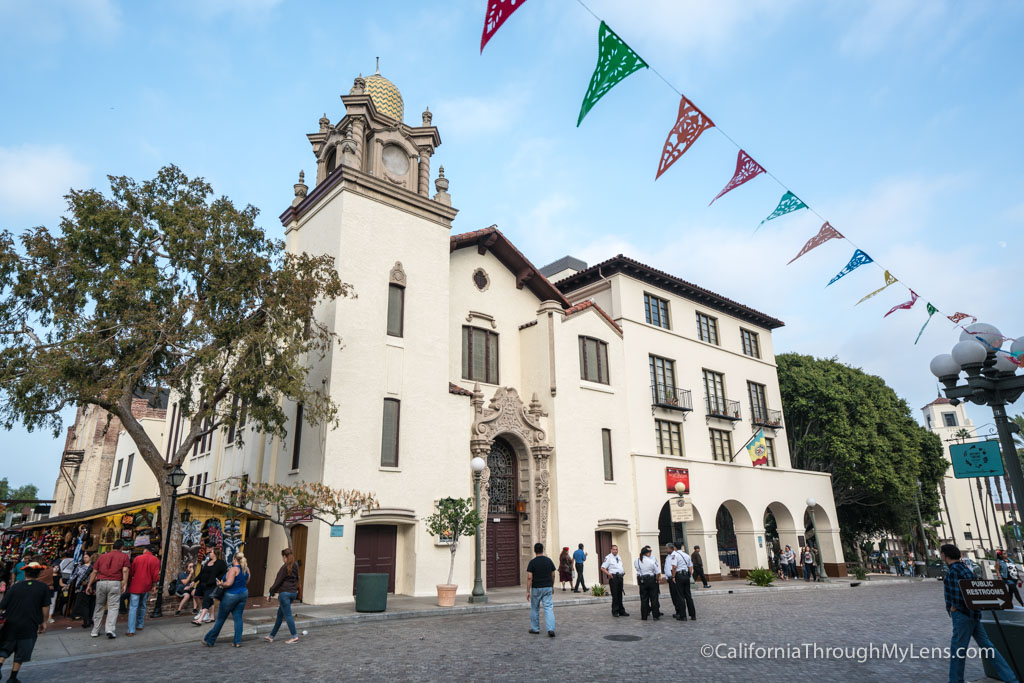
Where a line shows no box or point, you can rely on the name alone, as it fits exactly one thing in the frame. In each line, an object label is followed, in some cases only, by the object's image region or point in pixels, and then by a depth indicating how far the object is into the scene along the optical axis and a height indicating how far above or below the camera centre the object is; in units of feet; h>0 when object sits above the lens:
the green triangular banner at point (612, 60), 33.53 +24.21
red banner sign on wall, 92.58 +8.98
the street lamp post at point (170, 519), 52.39 +2.46
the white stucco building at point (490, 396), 67.36 +18.37
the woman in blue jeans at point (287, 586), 38.60 -2.28
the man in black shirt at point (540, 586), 40.96 -2.64
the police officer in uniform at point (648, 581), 47.85 -2.84
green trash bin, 52.90 -3.77
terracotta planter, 57.06 -4.32
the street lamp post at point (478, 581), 60.08 -3.33
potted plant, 61.11 +2.28
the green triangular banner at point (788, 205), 47.88 +24.05
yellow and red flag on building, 98.27 +13.29
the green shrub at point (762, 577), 87.15 -4.84
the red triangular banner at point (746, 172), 43.70 +24.17
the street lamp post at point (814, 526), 98.58 +2.04
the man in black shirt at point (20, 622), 28.12 -3.01
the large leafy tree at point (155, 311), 53.21 +20.10
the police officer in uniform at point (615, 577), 51.44 -2.78
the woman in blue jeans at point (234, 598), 36.68 -2.80
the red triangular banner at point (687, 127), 39.04 +24.22
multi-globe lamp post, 27.45 +6.98
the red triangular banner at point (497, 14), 27.30 +21.82
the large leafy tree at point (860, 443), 122.52 +18.14
